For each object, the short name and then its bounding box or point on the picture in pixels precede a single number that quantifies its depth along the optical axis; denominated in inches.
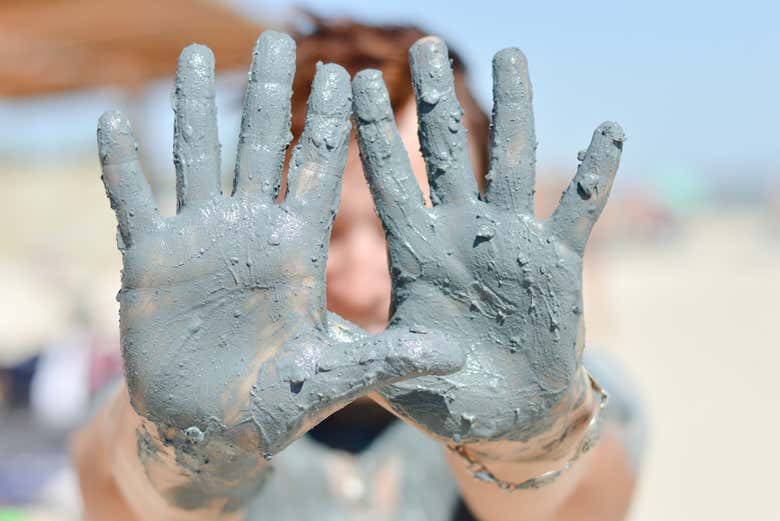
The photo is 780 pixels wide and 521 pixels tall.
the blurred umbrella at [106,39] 140.5
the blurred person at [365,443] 31.1
